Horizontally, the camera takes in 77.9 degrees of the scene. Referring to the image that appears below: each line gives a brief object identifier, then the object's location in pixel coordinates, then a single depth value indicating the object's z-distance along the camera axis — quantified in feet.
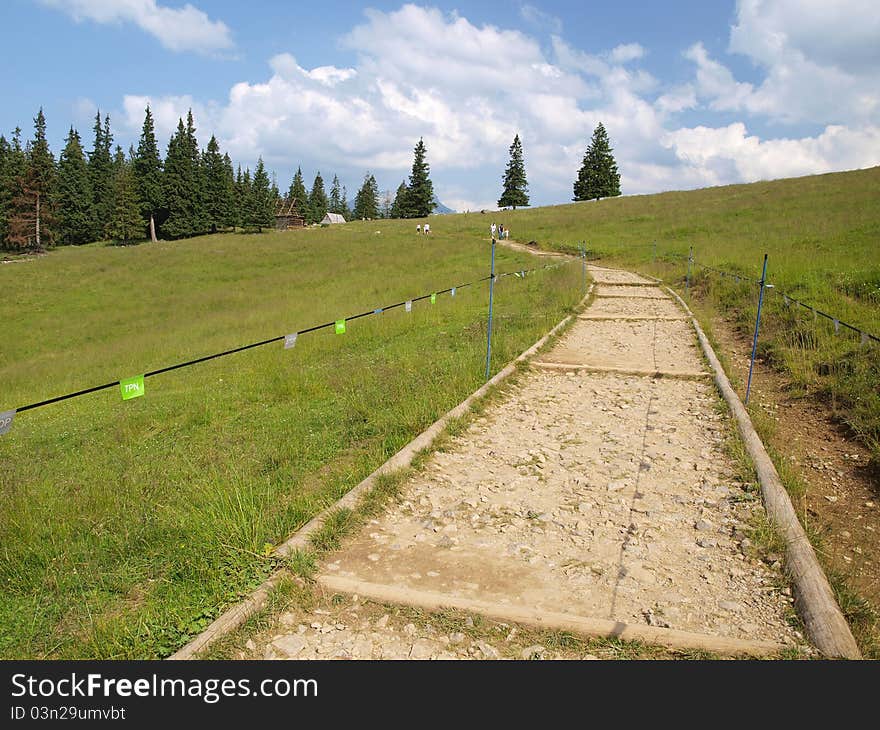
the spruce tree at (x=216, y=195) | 210.59
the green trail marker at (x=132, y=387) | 15.06
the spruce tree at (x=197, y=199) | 203.10
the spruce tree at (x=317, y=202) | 299.48
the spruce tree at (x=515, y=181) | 252.62
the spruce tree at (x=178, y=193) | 199.31
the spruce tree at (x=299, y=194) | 285.23
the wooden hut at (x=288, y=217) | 264.11
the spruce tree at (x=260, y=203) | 229.04
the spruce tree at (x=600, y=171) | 240.12
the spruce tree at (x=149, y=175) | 201.36
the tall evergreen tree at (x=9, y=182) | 183.32
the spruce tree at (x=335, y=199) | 416.46
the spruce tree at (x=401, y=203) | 257.34
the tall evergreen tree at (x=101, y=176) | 212.02
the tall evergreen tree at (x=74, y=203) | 209.77
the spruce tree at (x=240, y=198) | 222.89
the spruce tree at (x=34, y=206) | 182.80
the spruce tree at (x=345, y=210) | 385.95
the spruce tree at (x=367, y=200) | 322.34
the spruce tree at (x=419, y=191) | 251.19
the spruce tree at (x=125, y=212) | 190.80
